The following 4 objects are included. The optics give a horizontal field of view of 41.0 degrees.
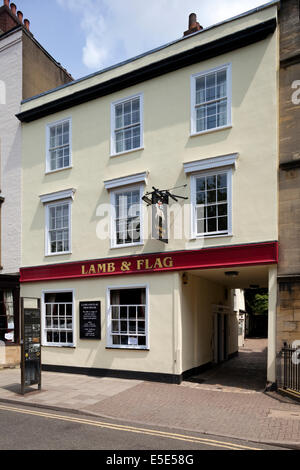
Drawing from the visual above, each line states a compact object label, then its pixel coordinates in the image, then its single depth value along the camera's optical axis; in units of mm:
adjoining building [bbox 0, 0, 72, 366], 16062
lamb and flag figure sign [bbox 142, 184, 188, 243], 11992
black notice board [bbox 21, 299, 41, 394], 10812
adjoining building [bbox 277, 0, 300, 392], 10625
